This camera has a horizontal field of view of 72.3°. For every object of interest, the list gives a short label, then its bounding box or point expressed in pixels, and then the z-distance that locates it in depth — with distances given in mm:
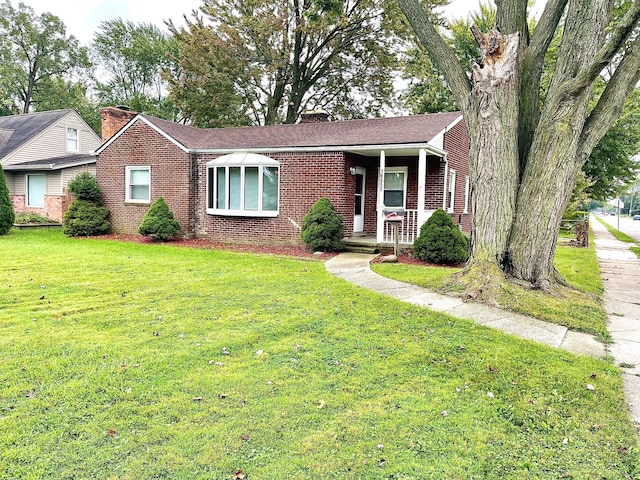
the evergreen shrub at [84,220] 15664
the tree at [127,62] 40125
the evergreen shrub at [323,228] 12062
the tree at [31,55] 38750
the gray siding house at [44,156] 20688
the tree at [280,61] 24234
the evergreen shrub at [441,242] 10580
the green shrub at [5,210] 14992
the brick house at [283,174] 12820
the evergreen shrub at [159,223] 14266
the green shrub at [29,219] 19034
